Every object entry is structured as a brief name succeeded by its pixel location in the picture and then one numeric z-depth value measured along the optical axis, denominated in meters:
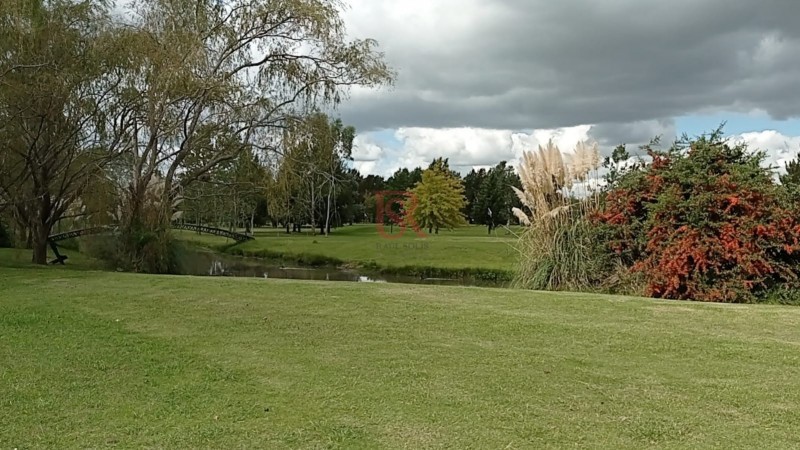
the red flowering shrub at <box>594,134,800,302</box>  9.09
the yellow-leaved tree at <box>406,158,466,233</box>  40.31
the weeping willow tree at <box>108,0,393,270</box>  14.92
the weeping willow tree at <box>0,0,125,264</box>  12.66
